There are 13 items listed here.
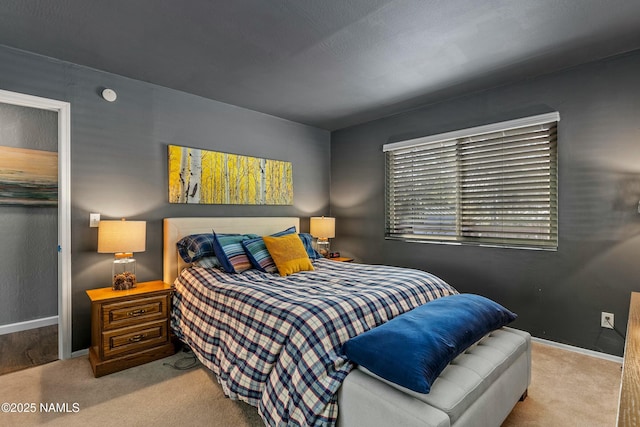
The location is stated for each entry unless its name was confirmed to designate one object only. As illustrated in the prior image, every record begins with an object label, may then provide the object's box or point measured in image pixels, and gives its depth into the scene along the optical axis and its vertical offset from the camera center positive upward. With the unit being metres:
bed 1.51 -0.75
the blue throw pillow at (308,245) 3.57 -0.39
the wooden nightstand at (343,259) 4.26 -0.64
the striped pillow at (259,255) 3.00 -0.42
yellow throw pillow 2.96 -0.41
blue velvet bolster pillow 1.41 -0.64
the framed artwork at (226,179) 3.34 +0.37
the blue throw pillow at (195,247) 3.00 -0.34
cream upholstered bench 1.35 -0.83
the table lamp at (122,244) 2.63 -0.28
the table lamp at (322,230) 4.28 -0.26
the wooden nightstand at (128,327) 2.46 -0.94
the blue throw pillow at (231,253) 2.89 -0.39
